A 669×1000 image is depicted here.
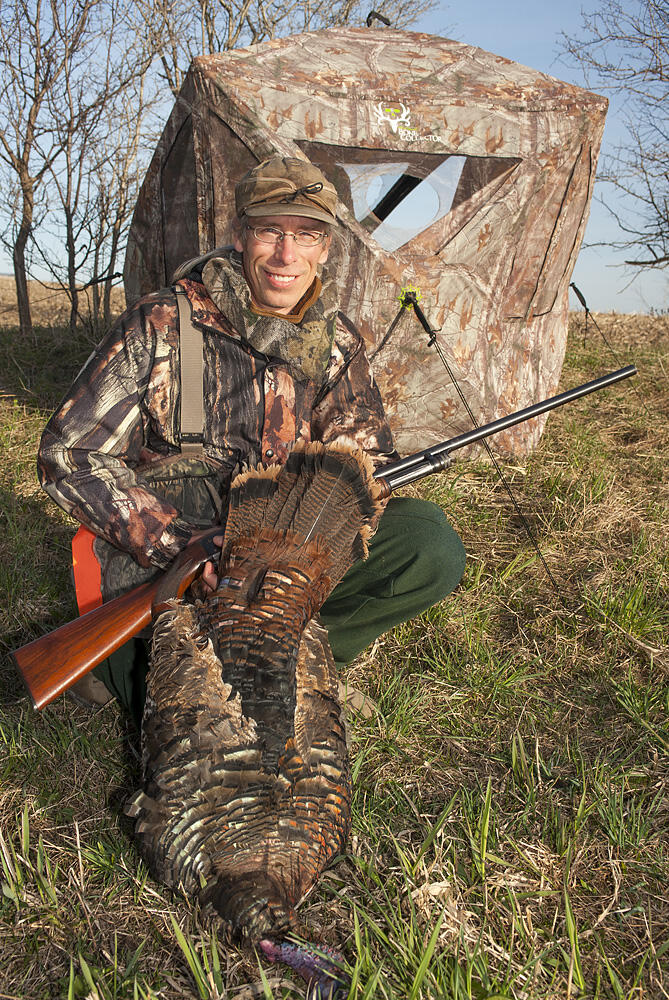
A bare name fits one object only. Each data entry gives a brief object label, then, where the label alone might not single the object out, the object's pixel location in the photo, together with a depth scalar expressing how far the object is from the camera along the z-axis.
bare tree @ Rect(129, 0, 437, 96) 8.50
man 2.67
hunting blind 4.50
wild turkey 1.80
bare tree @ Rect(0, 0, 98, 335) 7.08
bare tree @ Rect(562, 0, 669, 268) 9.48
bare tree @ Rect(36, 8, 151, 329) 7.55
